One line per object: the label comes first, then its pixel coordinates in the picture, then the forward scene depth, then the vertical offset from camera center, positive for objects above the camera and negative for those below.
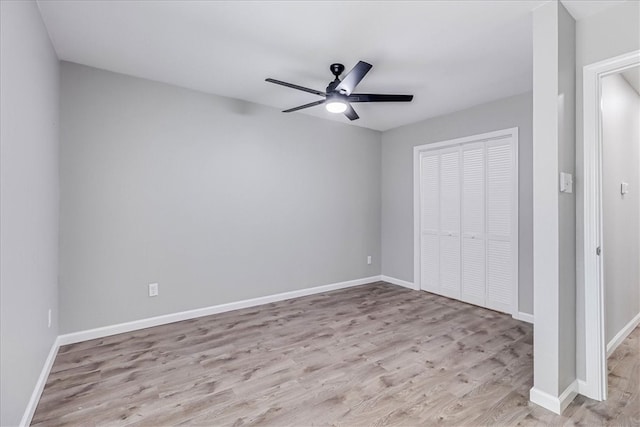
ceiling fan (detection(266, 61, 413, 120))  2.42 +1.05
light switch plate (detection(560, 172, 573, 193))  1.86 +0.20
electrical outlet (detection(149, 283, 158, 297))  3.12 -0.77
